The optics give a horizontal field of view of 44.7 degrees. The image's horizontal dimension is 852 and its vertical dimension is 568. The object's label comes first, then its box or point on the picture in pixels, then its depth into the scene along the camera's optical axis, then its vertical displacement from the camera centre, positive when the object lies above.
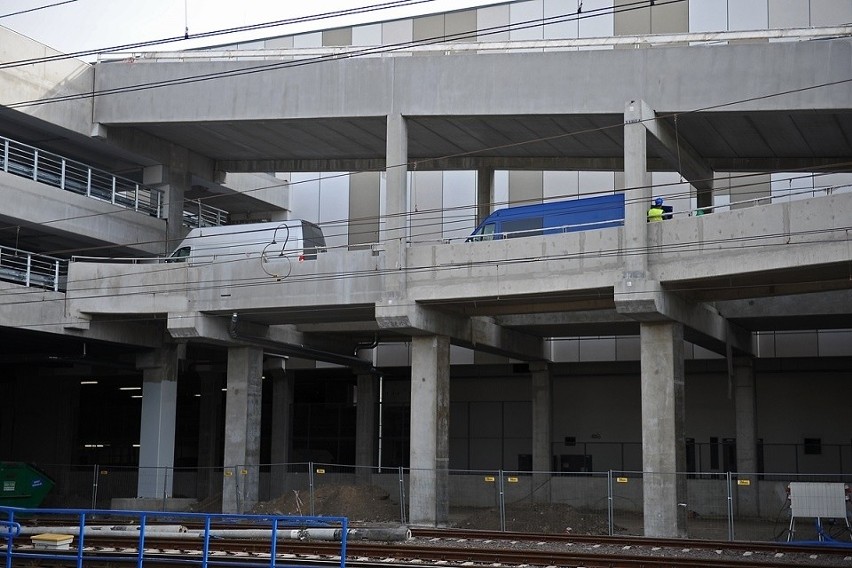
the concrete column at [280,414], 46.53 +0.94
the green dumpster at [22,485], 37.94 -1.99
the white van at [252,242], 35.22 +6.67
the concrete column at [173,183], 40.34 +9.72
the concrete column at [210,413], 51.38 +1.02
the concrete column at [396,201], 32.06 +7.19
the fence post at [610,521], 28.52 -2.26
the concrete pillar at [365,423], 47.06 +0.55
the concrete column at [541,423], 42.97 +0.60
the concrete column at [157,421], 39.16 +0.45
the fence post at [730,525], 26.45 -2.18
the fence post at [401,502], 31.82 -2.02
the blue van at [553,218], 30.92 +6.70
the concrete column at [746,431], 39.19 +0.33
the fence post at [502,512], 29.38 -2.10
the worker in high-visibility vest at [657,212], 29.33 +6.37
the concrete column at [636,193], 28.73 +6.75
